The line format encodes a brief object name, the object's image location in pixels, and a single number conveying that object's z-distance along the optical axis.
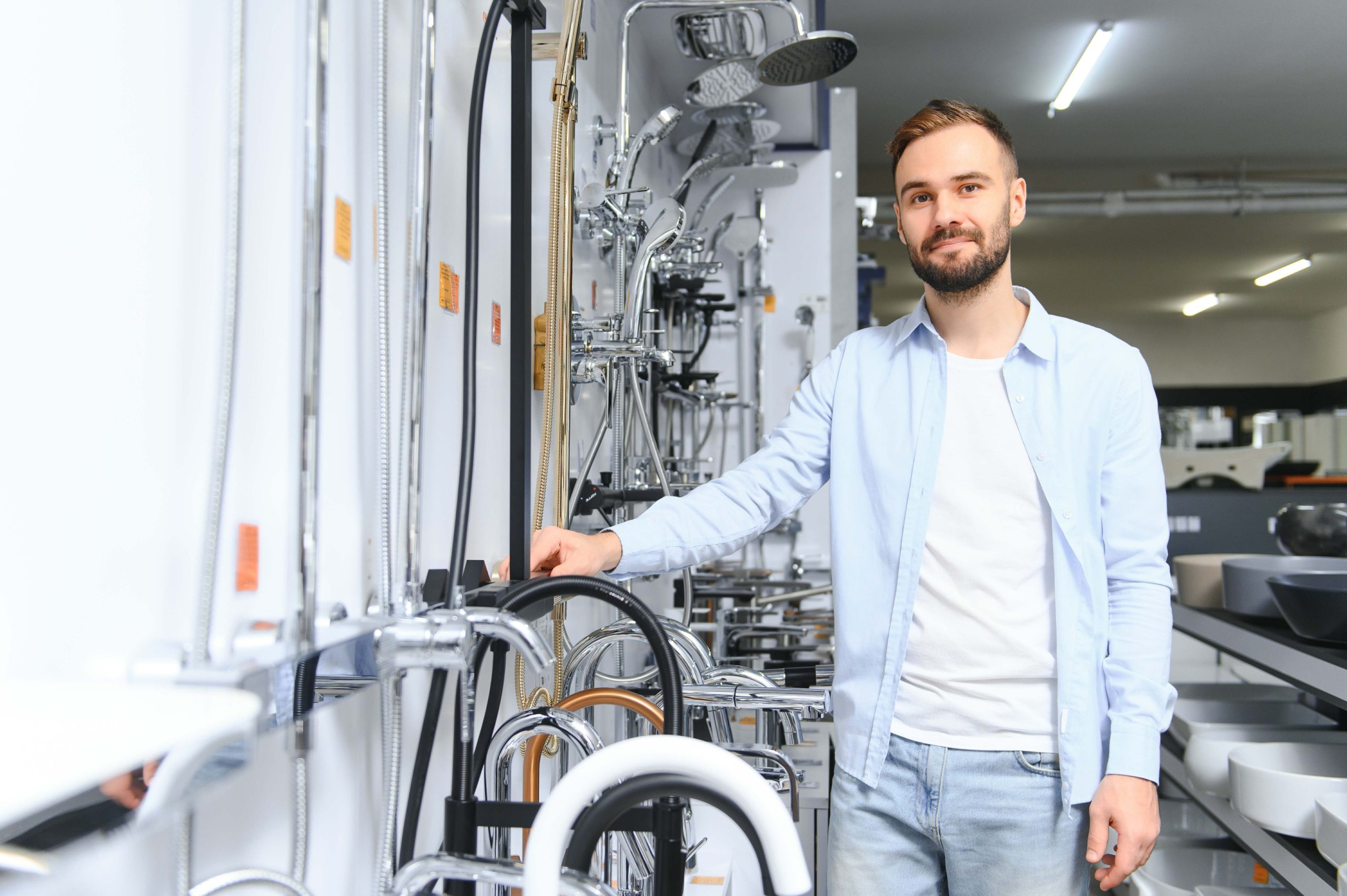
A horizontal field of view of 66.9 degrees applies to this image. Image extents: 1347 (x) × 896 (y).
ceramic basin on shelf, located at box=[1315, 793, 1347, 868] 1.65
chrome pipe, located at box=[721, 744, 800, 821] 1.12
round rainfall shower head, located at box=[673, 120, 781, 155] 2.96
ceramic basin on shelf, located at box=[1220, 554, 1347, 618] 2.43
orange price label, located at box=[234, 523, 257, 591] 0.81
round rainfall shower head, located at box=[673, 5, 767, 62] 2.39
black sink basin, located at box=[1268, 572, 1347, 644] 1.96
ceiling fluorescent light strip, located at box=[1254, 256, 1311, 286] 9.70
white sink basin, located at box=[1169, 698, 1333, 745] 2.56
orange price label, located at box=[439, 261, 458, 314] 1.25
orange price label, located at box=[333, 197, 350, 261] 0.99
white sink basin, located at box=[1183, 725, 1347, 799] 2.21
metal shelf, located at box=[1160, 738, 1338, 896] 1.77
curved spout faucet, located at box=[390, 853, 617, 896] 0.75
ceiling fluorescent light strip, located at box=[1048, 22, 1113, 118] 4.83
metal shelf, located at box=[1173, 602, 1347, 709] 1.89
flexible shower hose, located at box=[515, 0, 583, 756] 1.41
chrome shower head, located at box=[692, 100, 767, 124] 2.84
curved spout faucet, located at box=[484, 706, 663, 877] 0.95
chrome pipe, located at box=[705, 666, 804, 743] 1.30
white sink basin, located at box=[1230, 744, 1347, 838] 1.81
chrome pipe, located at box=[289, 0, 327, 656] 0.78
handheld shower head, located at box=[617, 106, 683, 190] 1.83
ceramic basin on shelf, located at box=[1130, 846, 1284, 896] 2.25
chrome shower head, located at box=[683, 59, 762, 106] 2.37
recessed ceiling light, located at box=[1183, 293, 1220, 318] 11.40
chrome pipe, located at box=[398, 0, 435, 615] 0.97
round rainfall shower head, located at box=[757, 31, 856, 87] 1.99
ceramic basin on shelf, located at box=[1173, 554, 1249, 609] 2.82
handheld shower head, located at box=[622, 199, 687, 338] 1.89
